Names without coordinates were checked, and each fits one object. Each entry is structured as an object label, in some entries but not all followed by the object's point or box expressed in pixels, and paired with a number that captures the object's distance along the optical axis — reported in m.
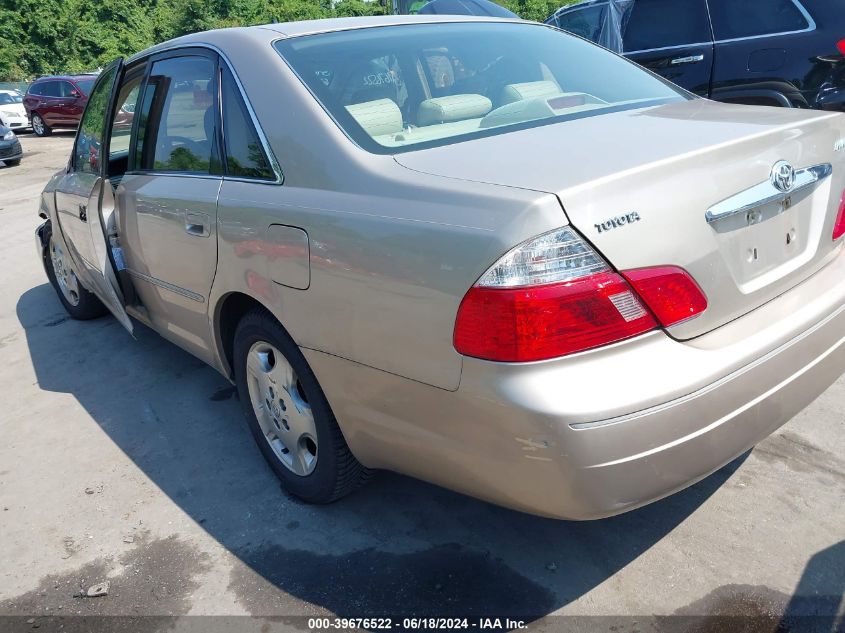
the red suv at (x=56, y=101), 20.34
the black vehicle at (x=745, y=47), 5.25
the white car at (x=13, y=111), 22.06
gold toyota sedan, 1.79
